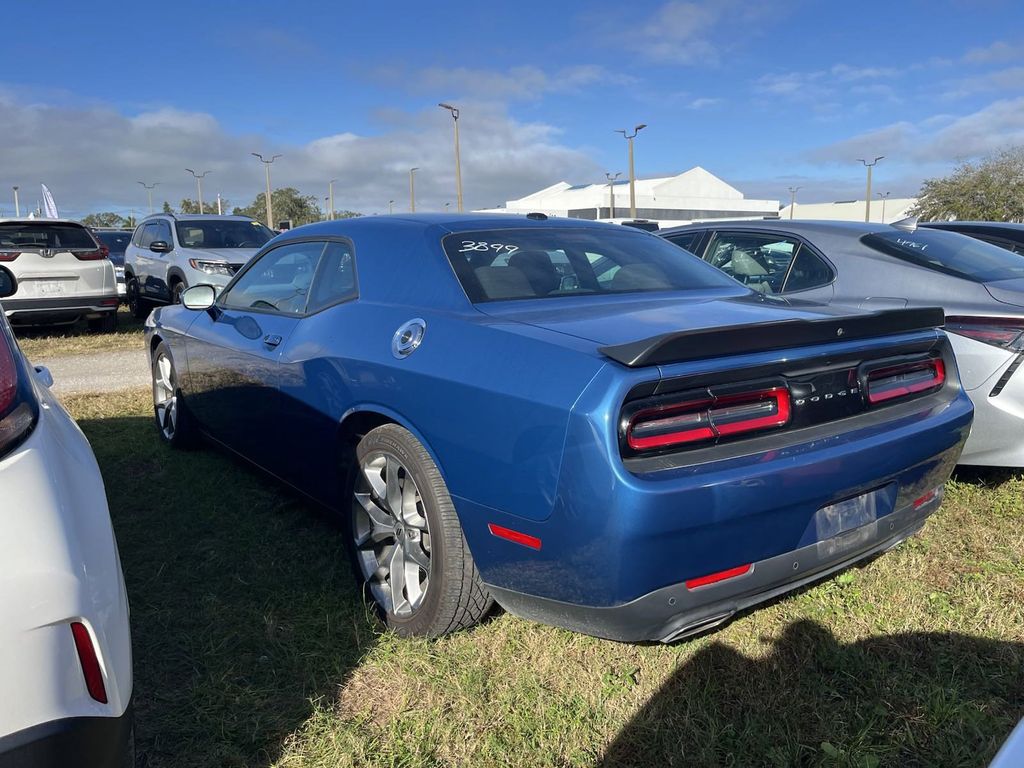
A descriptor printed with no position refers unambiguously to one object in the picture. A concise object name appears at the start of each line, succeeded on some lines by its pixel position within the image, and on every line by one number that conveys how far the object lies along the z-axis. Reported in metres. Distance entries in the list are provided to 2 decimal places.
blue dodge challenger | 2.01
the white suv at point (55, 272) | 9.61
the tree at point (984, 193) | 38.69
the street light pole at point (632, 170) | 38.34
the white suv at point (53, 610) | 1.41
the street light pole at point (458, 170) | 33.81
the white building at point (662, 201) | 68.12
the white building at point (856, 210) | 71.56
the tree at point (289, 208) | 75.25
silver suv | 10.96
